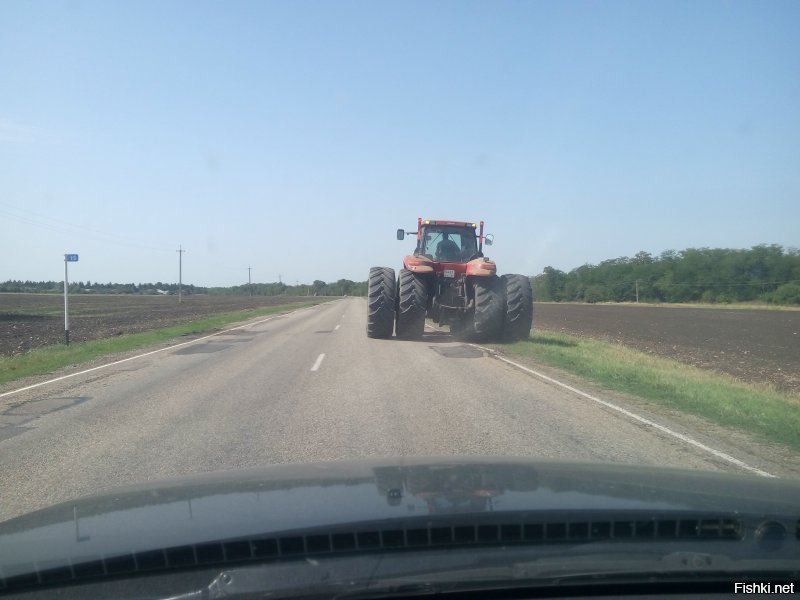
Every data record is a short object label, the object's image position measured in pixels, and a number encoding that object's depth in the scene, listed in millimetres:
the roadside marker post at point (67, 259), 22275
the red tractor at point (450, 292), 19188
